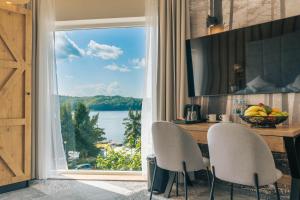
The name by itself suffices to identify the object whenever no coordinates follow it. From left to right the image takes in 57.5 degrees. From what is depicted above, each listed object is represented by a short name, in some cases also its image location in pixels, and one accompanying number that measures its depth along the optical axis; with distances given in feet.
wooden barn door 10.12
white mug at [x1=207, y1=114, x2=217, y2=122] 9.94
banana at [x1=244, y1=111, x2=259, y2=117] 7.80
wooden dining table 6.80
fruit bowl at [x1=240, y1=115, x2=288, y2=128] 7.51
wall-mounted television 8.41
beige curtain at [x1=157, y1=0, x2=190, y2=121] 10.71
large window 12.77
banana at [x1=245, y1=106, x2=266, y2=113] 7.87
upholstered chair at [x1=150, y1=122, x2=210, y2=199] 7.83
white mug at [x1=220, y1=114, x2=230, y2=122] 9.62
